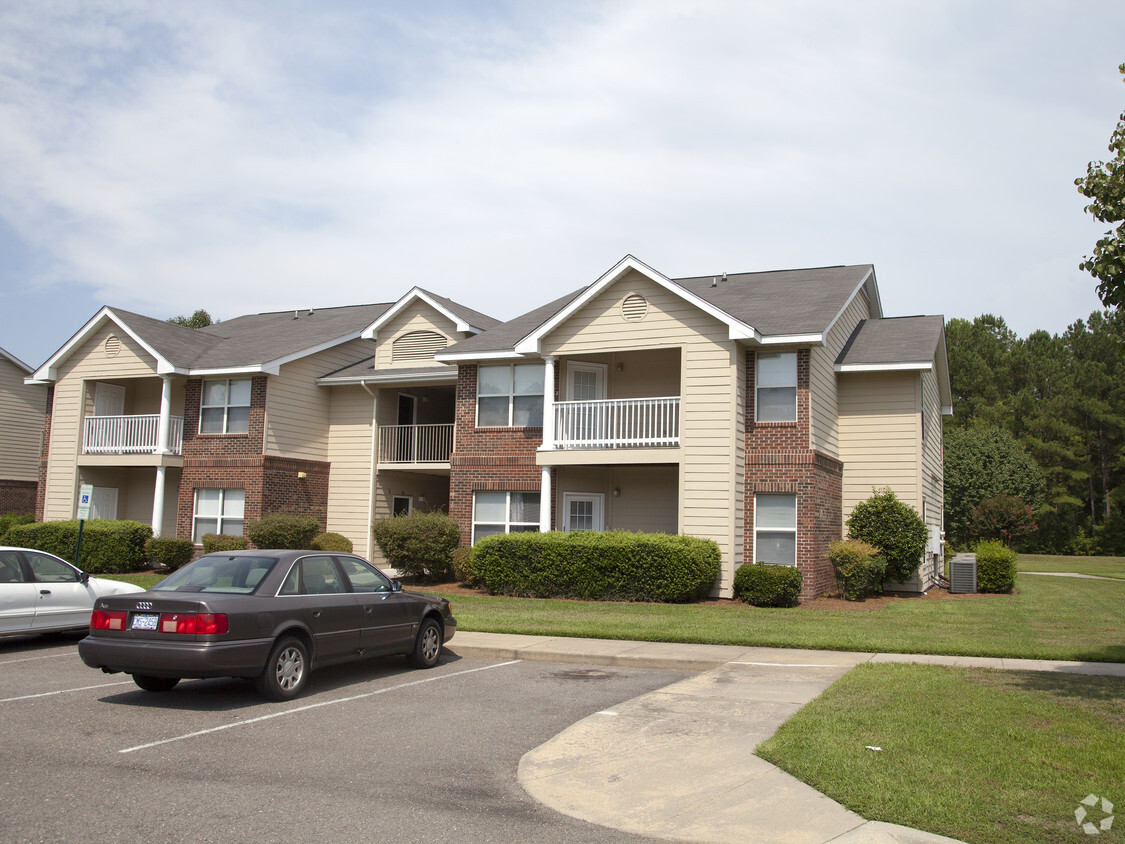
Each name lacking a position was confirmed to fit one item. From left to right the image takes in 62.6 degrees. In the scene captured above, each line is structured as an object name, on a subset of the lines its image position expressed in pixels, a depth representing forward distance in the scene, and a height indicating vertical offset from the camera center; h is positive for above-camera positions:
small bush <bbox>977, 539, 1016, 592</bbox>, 21.83 -0.70
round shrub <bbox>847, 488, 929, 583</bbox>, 20.47 +0.19
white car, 11.80 -0.93
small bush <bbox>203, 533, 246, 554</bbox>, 22.95 -0.44
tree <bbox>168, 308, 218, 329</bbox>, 53.38 +11.88
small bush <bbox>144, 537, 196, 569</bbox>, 23.83 -0.69
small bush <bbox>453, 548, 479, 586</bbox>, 20.75 -0.82
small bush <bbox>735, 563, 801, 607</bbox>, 17.91 -0.94
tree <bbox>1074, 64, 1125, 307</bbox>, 7.91 +2.89
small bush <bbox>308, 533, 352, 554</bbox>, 23.78 -0.40
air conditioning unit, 22.14 -0.86
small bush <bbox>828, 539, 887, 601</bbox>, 19.16 -0.57
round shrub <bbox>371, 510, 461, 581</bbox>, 21.52 -0.26
